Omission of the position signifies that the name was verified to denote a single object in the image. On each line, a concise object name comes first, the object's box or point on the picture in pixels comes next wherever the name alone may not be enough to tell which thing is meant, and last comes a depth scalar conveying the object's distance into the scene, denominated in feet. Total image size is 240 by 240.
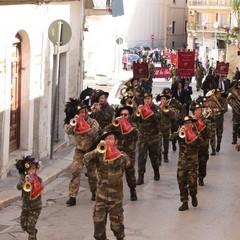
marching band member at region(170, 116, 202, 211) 43.55
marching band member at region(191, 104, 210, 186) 48.62
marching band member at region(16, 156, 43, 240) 35.91
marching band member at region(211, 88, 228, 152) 64.13
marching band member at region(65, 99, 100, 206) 44.27
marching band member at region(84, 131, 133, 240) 35.65
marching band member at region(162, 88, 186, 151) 60.50
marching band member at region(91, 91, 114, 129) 53.06
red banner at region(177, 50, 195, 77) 83.51
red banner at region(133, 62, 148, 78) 85.15
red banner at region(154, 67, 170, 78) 101.81
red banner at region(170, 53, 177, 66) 126.41
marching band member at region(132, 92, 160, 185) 50.36
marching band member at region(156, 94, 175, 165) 56.79
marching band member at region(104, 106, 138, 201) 44.96
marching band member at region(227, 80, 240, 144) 68.23
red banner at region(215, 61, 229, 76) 92.48
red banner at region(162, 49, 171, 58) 181.25
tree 148.36
